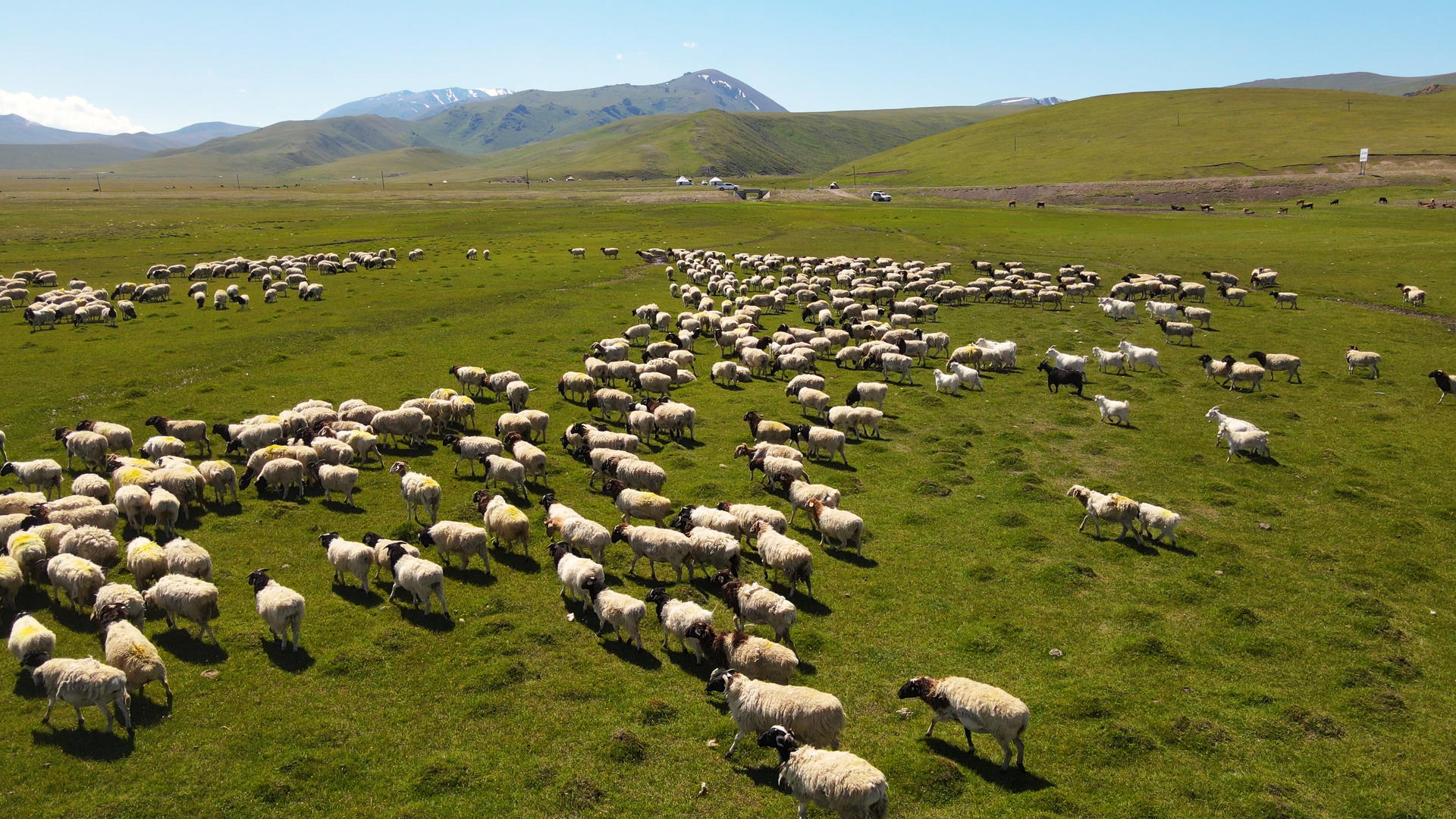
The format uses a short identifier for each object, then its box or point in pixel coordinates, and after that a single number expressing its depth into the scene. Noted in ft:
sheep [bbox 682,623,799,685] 37.68
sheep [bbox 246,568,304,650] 41.55
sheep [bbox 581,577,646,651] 42.27
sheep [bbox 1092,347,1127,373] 105.50
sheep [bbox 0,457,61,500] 60.29
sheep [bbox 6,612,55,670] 37.73
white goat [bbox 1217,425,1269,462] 71.00
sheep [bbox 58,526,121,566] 47.73
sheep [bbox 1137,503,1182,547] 54.54
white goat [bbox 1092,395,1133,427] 82.79
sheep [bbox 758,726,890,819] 28.96
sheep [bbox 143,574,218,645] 41.91
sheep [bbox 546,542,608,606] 45.47
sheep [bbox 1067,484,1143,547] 55.88
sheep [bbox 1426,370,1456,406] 86.53
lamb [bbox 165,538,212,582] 45.98
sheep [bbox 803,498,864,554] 53.47
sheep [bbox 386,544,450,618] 45.50
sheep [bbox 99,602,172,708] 36.29
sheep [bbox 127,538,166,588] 46.16
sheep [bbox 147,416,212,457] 71.61
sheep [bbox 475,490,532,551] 53.06
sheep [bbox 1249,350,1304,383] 95.99
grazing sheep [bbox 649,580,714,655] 41.34
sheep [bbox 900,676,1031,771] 33.14
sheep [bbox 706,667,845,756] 33.47
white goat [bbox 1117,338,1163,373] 104.22
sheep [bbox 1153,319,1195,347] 118.61
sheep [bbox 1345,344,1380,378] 96.43
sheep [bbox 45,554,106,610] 43.75
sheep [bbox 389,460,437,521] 57.47
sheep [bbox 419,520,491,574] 50.78
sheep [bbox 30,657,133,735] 34.45
